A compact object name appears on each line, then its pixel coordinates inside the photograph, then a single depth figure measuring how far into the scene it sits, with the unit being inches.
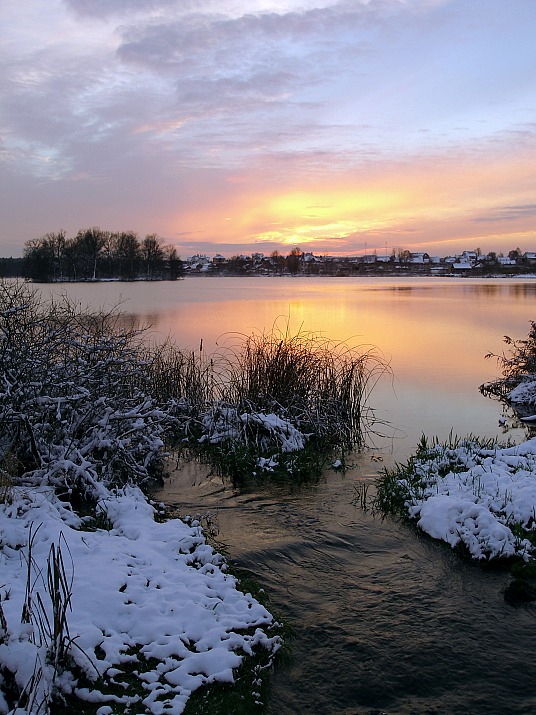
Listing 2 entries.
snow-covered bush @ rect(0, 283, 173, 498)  255.1
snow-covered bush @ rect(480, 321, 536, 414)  564.1
